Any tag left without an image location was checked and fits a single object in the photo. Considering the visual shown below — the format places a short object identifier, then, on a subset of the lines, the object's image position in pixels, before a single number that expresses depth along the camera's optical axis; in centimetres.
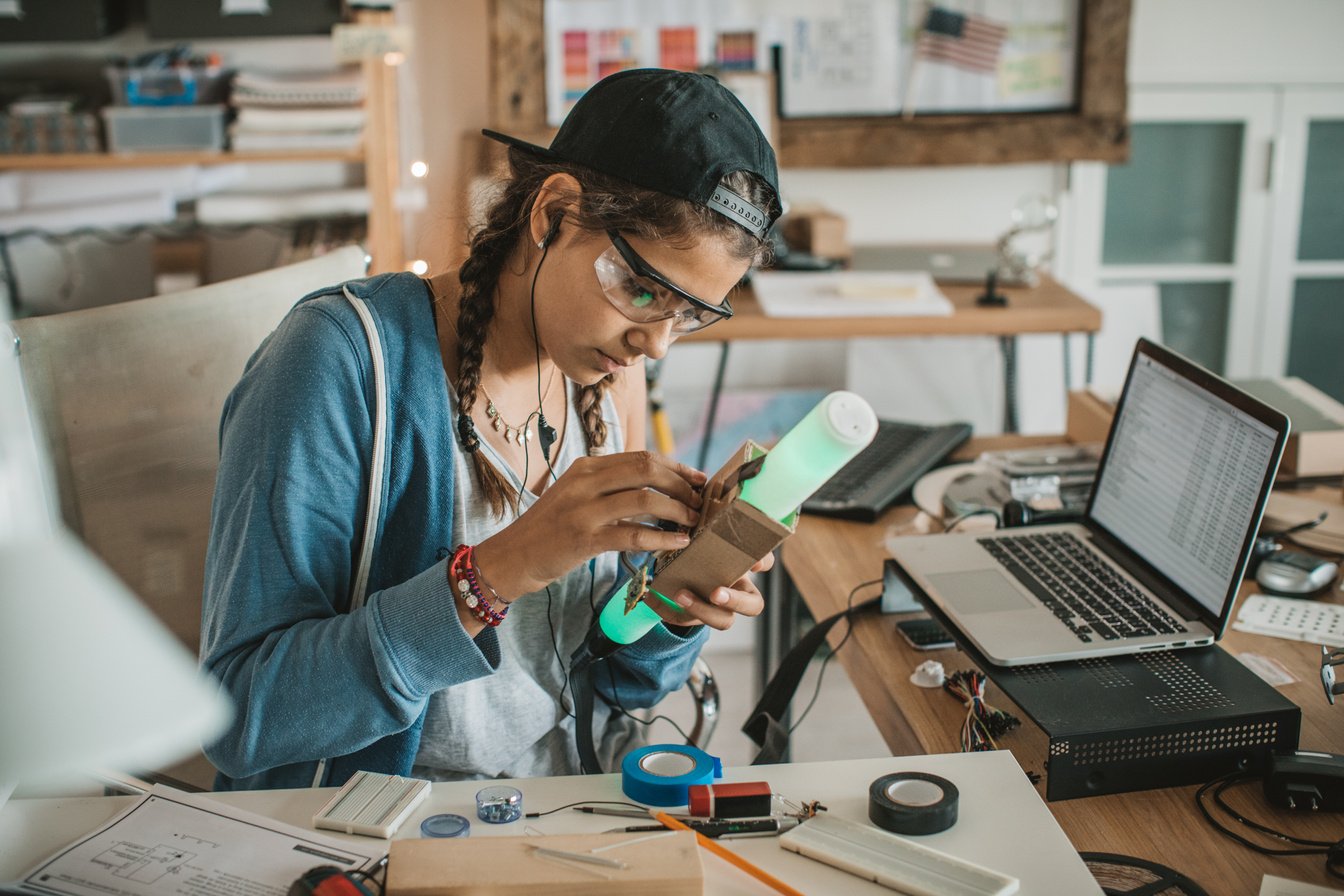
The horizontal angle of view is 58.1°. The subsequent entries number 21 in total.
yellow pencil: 85
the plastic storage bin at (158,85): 273
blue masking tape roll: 96
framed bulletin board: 316
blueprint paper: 82
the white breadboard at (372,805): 92
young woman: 101
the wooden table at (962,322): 255
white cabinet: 343
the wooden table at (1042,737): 96
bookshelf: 272
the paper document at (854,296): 258
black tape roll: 92
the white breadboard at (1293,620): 133
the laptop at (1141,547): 119
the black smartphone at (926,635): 135
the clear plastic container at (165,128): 271
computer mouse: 143
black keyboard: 175
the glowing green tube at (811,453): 78
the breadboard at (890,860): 84
